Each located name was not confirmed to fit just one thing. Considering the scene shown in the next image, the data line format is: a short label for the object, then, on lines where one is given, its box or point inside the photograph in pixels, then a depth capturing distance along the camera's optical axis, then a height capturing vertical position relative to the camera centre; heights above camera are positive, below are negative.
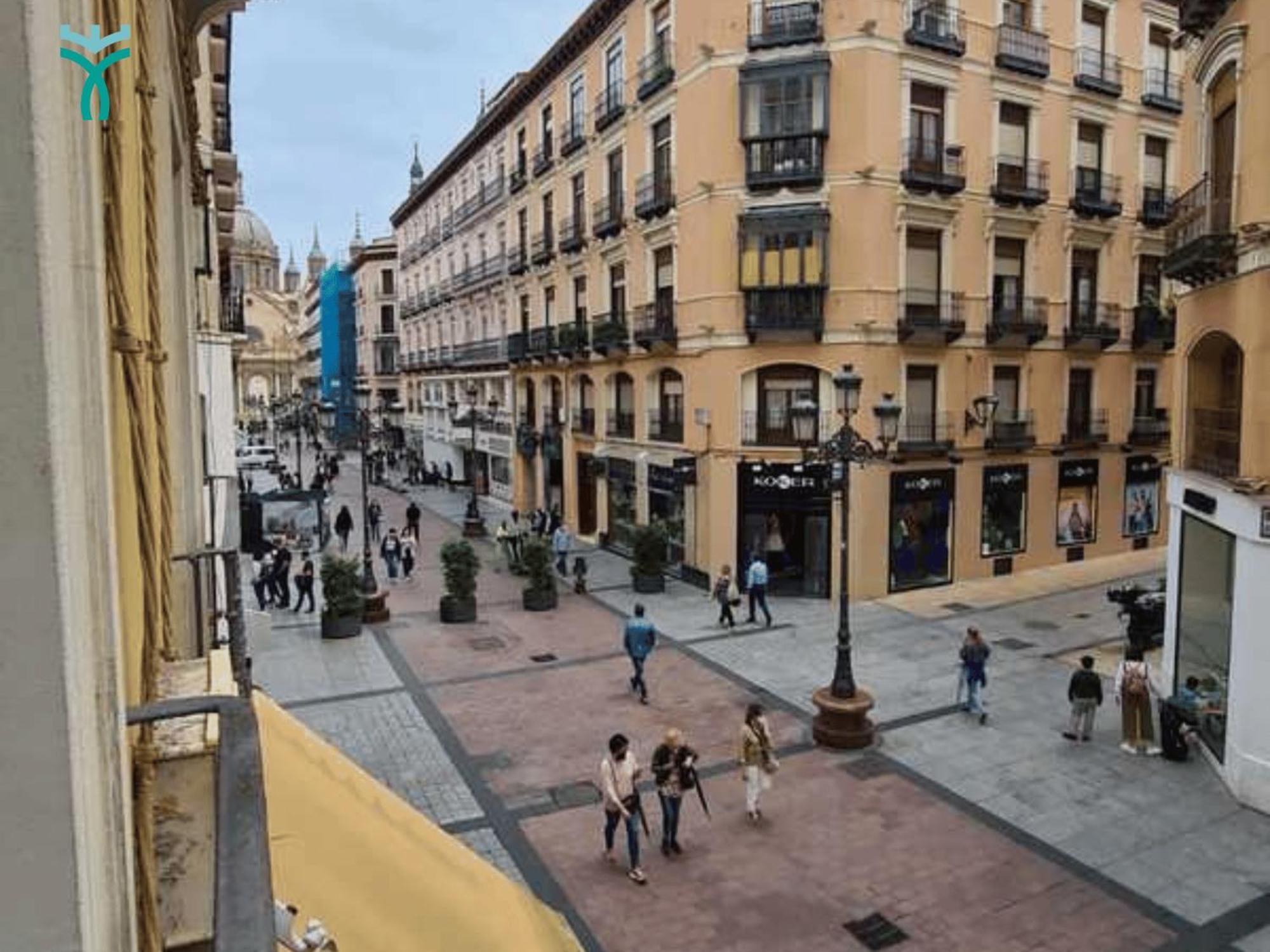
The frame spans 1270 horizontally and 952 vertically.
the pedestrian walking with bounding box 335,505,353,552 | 31.27 -4.33
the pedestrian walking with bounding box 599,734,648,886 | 10.14 -4.30
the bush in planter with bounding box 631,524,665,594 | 24.77 -4.42
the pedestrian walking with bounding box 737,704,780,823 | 11.34 -4.45
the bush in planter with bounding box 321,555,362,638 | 20.03 -4.36
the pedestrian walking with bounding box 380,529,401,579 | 26.28 -4.39
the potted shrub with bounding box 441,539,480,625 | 21.47 -4.26
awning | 5.31 -2.95
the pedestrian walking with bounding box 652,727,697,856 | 10.56 -4.34
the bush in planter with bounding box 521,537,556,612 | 22.81 -4.55
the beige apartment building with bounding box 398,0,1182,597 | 23.19 +3.30
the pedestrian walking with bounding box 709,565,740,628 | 20.80 -4.58
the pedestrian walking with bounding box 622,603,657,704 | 15.82 -4.22
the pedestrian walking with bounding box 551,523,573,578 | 26.59 -4.32
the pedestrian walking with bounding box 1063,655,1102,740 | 13.60 -4.50
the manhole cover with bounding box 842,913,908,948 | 9.07 -5.32
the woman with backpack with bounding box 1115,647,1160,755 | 13.40 -4.54
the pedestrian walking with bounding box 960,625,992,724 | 14.45 -4.32
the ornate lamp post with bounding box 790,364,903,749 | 13.71 -3.80
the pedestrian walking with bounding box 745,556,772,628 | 21.02 -4.30
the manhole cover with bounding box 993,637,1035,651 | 19.17 -5.26
